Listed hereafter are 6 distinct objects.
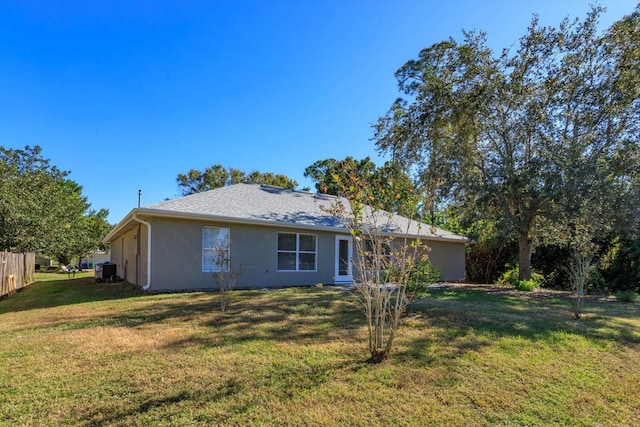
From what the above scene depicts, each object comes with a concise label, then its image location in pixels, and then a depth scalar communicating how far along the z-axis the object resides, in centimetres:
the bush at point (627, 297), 1068
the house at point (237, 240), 1073
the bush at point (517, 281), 1323
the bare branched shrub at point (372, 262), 454
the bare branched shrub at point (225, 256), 1120
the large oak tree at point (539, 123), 1112
